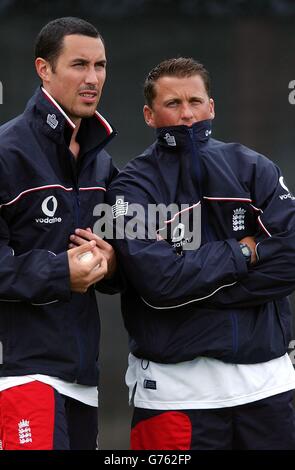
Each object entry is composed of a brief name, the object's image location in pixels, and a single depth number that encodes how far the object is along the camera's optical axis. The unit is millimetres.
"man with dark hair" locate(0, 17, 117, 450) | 5148
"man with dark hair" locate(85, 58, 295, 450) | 5363
